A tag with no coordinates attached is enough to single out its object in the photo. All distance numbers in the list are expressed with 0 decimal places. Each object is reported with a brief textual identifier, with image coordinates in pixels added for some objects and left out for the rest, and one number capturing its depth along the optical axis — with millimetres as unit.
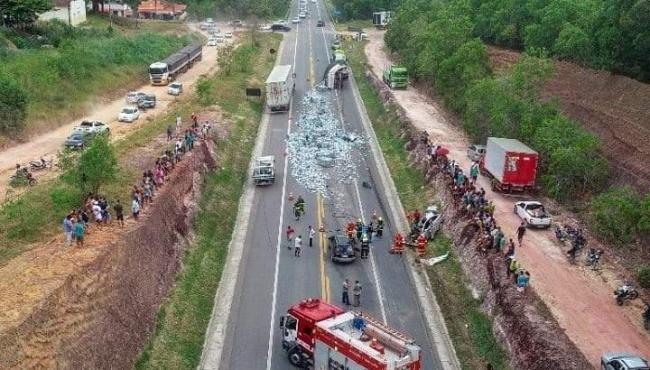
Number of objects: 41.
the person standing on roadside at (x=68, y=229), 34906
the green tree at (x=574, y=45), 65188
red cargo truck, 49500
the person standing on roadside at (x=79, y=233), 34562
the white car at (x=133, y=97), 76688
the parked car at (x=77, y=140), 57597
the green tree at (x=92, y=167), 39531
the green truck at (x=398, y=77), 90062
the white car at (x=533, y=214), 44531
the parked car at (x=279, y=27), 149375
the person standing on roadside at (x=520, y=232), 41406
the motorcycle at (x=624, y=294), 34906
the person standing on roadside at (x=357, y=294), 38875
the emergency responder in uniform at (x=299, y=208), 51125
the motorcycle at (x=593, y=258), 38969
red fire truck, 28875
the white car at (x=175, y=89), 83188
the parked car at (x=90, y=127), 60844
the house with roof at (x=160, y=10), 150125
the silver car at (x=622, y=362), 28156
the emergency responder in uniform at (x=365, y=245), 45062
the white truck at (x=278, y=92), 80250
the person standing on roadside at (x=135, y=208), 39812
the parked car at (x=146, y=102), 75875
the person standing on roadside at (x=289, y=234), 46875
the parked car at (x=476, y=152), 58406
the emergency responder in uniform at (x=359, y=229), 46441
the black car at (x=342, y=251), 43688
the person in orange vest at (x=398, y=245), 45688
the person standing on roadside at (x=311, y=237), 46494
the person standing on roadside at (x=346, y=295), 38688
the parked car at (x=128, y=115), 69188
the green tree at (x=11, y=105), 58906
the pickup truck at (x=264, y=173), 57562
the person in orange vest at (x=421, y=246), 45469
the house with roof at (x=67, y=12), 104812
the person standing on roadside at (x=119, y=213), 38219
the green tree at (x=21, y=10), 86000
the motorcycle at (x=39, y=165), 51656
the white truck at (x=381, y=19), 154888
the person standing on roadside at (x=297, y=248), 44938
